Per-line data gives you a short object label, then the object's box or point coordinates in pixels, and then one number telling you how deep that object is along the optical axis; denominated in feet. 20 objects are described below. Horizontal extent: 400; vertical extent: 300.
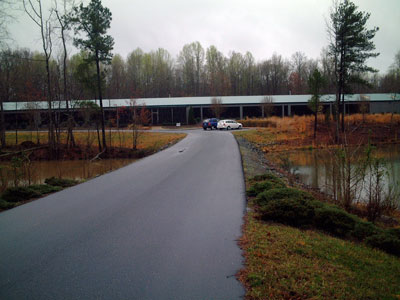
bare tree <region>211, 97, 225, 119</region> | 165.48
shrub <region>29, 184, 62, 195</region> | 38.69
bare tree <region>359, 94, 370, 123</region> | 146.66
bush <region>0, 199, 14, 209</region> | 31.78
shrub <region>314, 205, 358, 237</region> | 24.06
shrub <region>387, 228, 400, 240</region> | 22.70
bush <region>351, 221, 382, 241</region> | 22.99
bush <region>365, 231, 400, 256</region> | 21.16
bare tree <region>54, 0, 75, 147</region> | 102.64
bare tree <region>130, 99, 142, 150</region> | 93.89
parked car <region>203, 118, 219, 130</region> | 139.93
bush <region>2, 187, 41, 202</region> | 35.81
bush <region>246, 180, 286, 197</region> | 33.54
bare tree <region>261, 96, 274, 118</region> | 163.32
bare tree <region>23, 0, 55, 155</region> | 97.83
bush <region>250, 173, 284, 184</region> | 38.47
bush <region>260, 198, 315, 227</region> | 25.48
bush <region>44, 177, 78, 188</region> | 44.01
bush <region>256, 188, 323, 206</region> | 28.19
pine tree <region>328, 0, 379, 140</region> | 106.11
